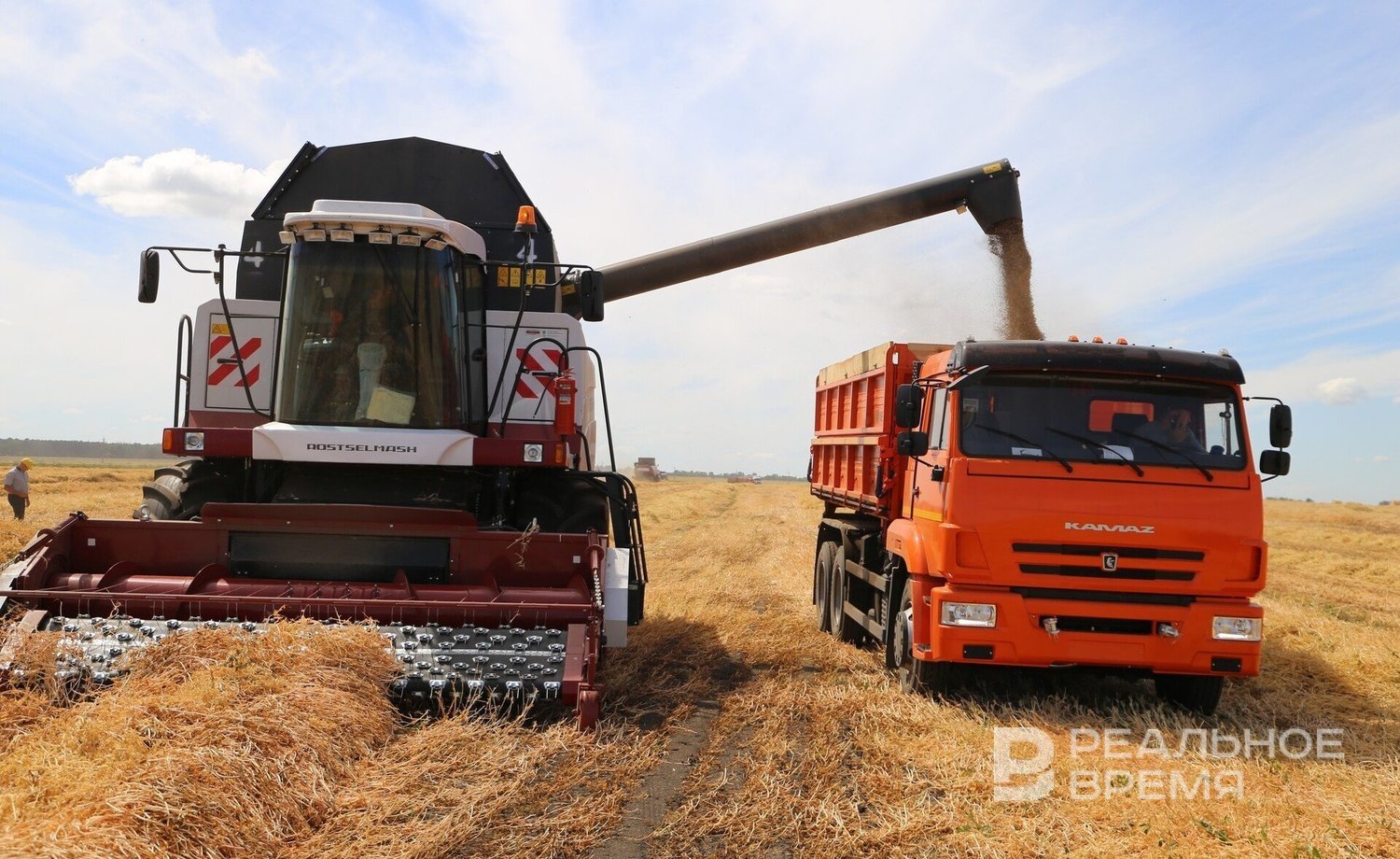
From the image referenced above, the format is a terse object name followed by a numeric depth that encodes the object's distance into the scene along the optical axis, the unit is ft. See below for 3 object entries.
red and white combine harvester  21.30
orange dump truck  23.71
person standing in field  64.85
